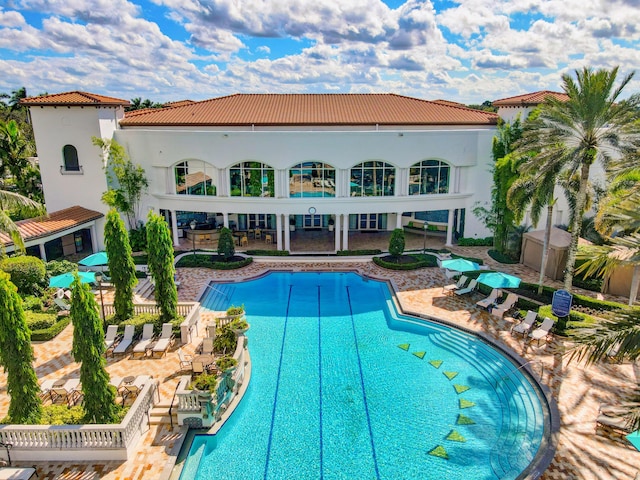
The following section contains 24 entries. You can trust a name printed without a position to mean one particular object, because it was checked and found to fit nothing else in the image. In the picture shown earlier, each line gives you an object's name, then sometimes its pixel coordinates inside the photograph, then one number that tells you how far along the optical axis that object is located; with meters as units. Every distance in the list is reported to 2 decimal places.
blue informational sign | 18.70
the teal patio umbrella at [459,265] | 23.45
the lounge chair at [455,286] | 24.67
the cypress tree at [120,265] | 18.42
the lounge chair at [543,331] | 18.88
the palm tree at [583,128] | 18.61
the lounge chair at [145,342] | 17.94
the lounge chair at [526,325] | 19.42
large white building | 30.19
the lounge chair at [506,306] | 21.64
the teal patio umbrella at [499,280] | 21.22
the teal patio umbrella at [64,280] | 20.18
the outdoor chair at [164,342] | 17.95
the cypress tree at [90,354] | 12.20
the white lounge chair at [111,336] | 18.64
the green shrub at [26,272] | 22.09
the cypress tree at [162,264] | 18.72
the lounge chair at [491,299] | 22.16
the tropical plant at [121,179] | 30.47
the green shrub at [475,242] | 33.06
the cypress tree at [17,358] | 11.72
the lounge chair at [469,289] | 24.10
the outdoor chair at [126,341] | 18.09
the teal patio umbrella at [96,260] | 22.28
